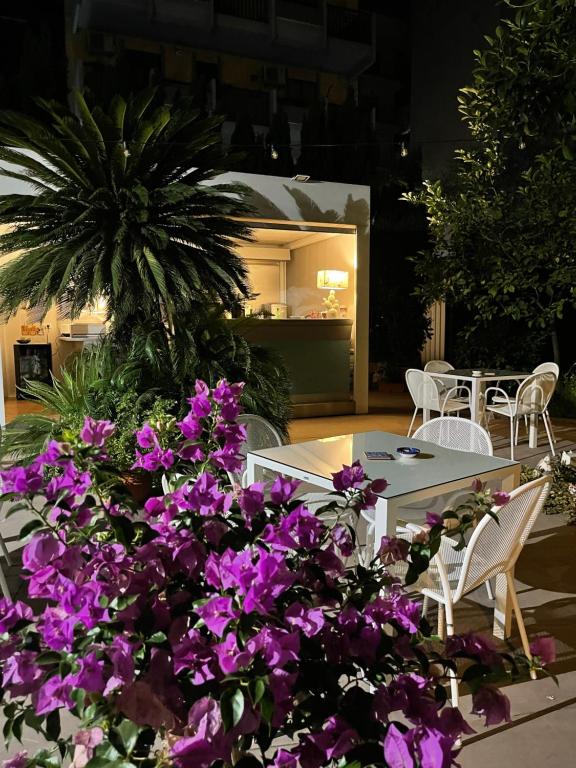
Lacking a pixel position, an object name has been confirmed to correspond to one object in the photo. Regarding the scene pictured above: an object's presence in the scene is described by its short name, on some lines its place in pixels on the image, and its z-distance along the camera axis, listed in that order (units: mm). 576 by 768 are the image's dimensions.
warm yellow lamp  8898
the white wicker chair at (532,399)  5750
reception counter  8227
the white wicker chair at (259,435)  3426
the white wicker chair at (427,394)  6039
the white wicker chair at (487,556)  2014
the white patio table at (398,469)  2283
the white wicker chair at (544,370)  6690
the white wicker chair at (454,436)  3387
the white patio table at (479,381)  6074
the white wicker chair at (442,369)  6963
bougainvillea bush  563
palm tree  4789
